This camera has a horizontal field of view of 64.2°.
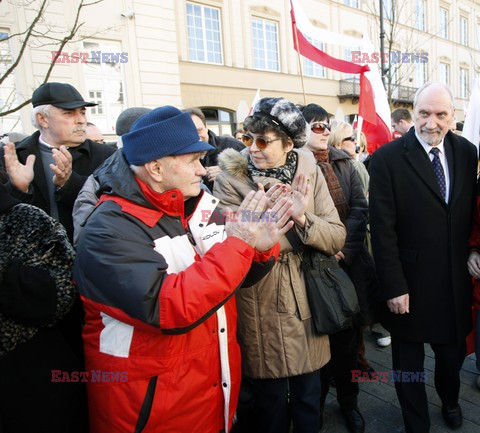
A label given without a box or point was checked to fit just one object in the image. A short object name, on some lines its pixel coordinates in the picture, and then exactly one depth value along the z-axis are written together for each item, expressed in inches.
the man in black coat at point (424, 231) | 89.7
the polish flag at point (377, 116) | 192.7
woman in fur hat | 80.7
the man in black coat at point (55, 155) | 87.4
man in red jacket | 54.6
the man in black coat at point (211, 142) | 119.5
